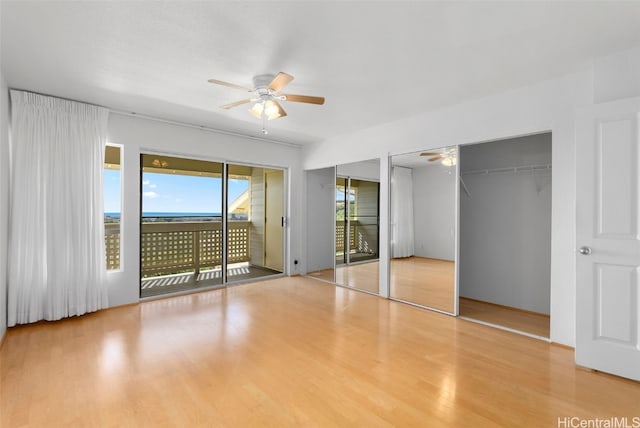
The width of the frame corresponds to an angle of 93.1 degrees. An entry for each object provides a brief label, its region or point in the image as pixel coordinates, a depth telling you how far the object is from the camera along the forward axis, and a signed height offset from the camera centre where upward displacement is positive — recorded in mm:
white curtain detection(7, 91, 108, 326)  3283 +46
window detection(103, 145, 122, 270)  4051 +110
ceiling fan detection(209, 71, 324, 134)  2751 +1138
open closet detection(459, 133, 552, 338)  3711 -246
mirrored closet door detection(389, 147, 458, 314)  3816 -189
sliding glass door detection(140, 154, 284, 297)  4691 -139
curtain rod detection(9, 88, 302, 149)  3640 +1347
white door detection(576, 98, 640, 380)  2270 -181
